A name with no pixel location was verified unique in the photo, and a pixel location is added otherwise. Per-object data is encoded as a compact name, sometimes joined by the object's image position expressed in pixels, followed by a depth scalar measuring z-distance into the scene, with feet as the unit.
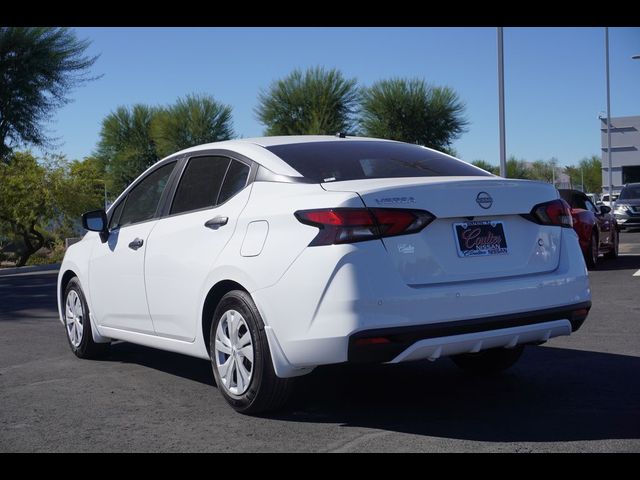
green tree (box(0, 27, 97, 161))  84.12
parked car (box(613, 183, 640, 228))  98.38
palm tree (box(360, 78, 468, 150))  161.58
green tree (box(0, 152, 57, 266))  114.83
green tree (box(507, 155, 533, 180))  341.19
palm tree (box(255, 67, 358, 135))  157.48
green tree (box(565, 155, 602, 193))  403.13
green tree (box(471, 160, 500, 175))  307.54
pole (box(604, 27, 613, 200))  170.91
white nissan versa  15.39
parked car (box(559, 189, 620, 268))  50.26
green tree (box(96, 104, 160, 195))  181.68
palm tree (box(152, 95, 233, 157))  169.27
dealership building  270.26
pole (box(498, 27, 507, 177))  68.13
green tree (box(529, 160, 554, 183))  417.28
